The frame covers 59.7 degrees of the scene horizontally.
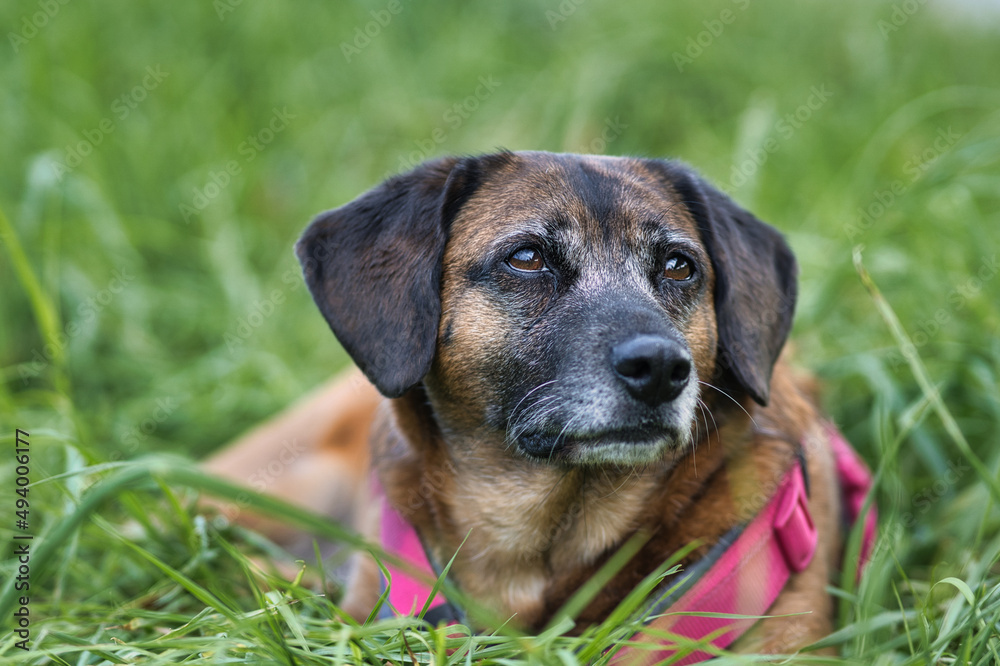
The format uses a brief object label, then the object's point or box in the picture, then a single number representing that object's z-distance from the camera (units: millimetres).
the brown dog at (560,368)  2506
